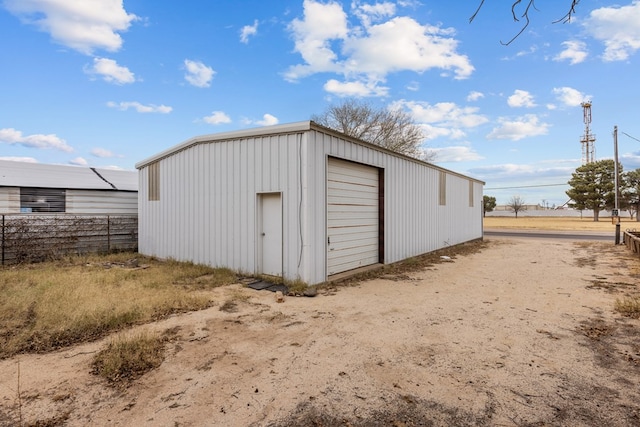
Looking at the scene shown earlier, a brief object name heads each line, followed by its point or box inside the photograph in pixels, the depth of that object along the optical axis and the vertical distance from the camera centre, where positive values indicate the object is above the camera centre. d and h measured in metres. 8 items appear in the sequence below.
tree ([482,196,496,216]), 65.75 +1.92
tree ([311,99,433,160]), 25.78 +6.71
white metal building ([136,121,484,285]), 7.08 +0.27
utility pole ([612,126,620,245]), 17.07 +3.27
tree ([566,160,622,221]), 43.28 +3.24
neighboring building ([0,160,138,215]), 11.23 +0.85
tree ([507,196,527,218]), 64.73 +1.26
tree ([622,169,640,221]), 45.09 +2.96
